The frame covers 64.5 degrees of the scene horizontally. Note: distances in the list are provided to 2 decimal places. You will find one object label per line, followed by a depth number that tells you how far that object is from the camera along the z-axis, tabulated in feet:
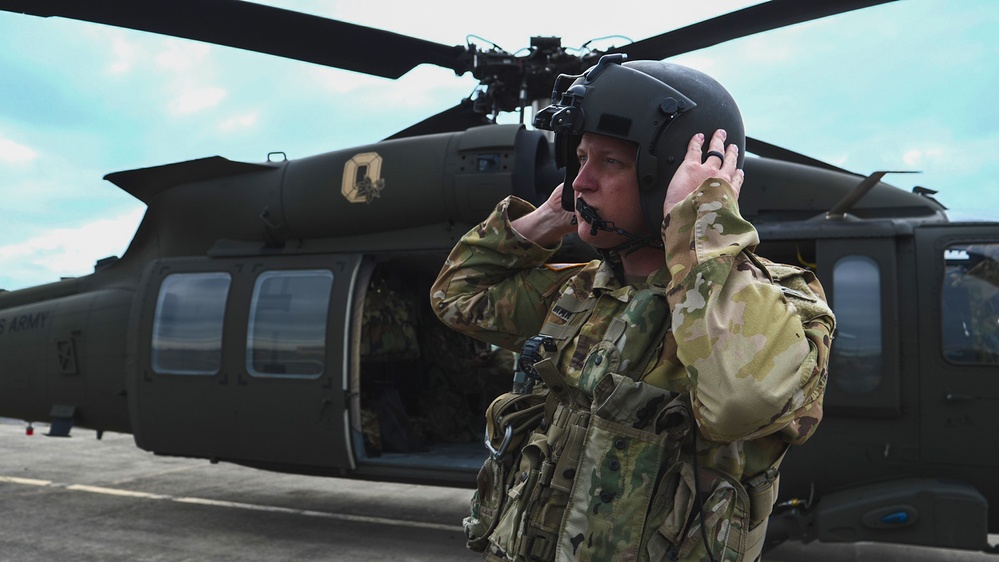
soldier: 4.50
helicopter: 15.05
